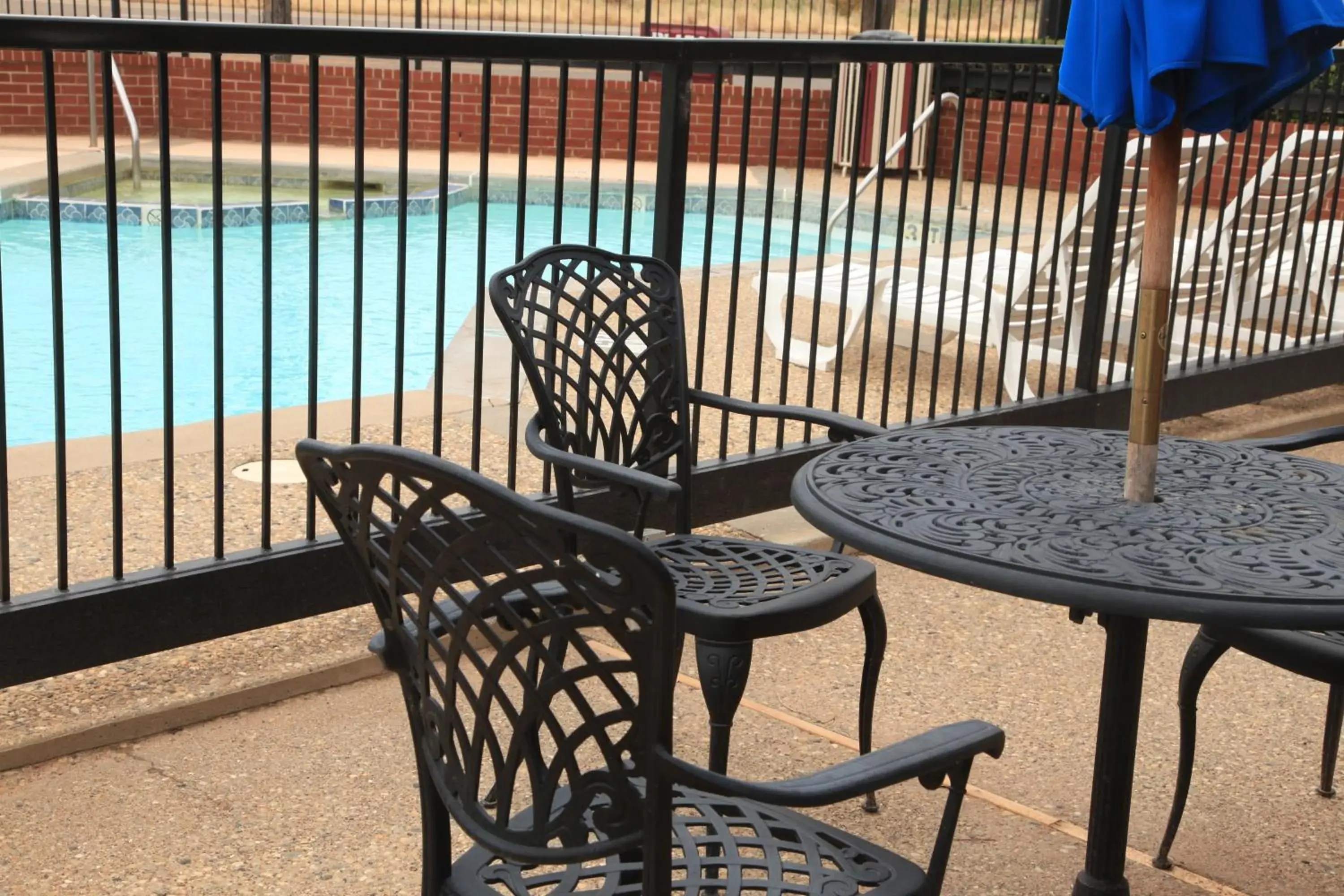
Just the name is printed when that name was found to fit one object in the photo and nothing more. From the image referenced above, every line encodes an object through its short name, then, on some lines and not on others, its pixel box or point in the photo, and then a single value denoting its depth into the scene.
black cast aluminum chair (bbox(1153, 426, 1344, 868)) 2.36
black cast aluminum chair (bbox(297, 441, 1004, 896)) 1.40
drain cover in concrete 4.50
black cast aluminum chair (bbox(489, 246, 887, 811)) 2.33
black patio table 1.90
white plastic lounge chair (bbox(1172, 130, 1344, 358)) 5.82
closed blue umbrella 1.99
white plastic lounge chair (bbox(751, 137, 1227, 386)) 5.70
